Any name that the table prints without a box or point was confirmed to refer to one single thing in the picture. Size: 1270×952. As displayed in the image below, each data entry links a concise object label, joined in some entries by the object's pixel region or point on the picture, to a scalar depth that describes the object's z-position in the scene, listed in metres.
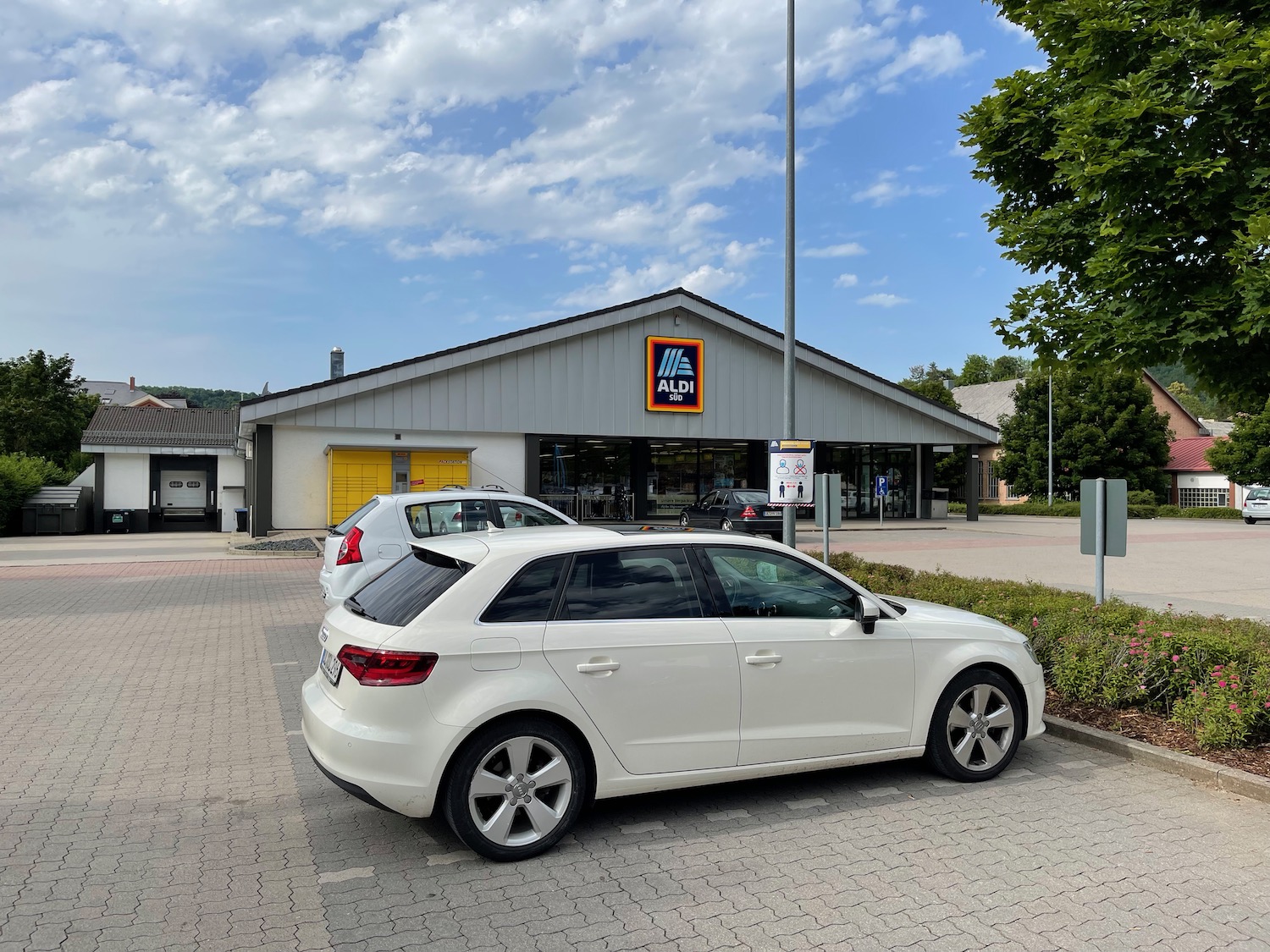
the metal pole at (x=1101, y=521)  8.21
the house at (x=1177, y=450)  55.12
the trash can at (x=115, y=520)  30.39
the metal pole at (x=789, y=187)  13.11
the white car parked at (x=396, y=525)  9.55
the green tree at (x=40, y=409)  41.91
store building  26.88
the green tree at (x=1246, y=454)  44.03
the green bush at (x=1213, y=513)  43.81
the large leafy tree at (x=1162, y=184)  6.30
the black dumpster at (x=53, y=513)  29.31
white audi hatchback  4.16
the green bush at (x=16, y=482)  28.69
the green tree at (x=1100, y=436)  49.62
